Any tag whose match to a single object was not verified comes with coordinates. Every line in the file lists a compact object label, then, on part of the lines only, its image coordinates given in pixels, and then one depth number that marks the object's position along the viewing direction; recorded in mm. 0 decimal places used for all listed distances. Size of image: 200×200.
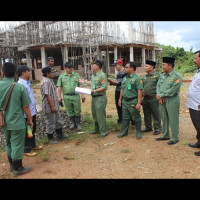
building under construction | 16734
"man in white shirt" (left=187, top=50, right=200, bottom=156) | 3732
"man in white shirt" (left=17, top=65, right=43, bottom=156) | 4024
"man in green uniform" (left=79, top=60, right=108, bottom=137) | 4801
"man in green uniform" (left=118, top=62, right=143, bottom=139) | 4551
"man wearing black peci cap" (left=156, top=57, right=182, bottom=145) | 4051
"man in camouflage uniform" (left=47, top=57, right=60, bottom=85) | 6043
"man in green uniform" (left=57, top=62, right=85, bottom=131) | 5406
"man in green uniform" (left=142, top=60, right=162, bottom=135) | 4742
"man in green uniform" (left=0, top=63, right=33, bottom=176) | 3168
